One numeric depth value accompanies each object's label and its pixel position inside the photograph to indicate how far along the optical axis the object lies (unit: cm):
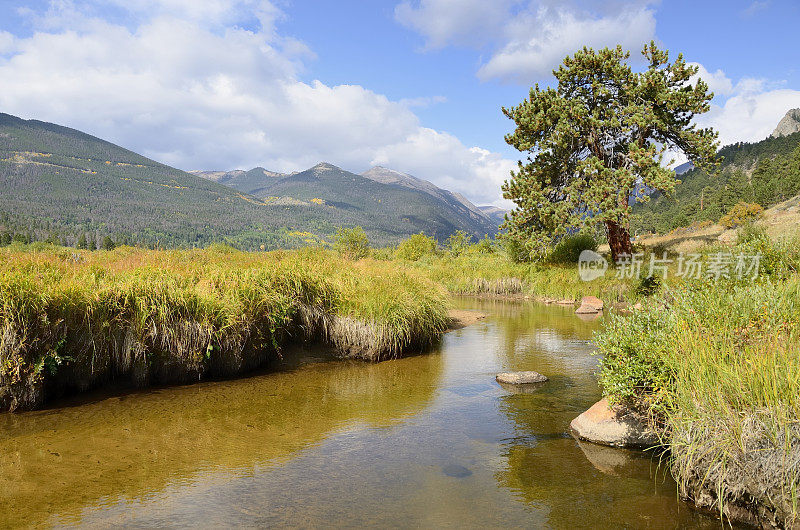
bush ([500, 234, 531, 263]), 3313
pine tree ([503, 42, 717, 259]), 2723
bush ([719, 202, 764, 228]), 6038
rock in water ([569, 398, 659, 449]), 743
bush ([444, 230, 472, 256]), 5410
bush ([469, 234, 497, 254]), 4888
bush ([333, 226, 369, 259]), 5016
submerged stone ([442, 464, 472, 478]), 666
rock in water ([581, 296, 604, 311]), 2613
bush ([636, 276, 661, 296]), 2561
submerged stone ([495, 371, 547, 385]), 1141
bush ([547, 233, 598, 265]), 3384
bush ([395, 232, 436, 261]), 5672
